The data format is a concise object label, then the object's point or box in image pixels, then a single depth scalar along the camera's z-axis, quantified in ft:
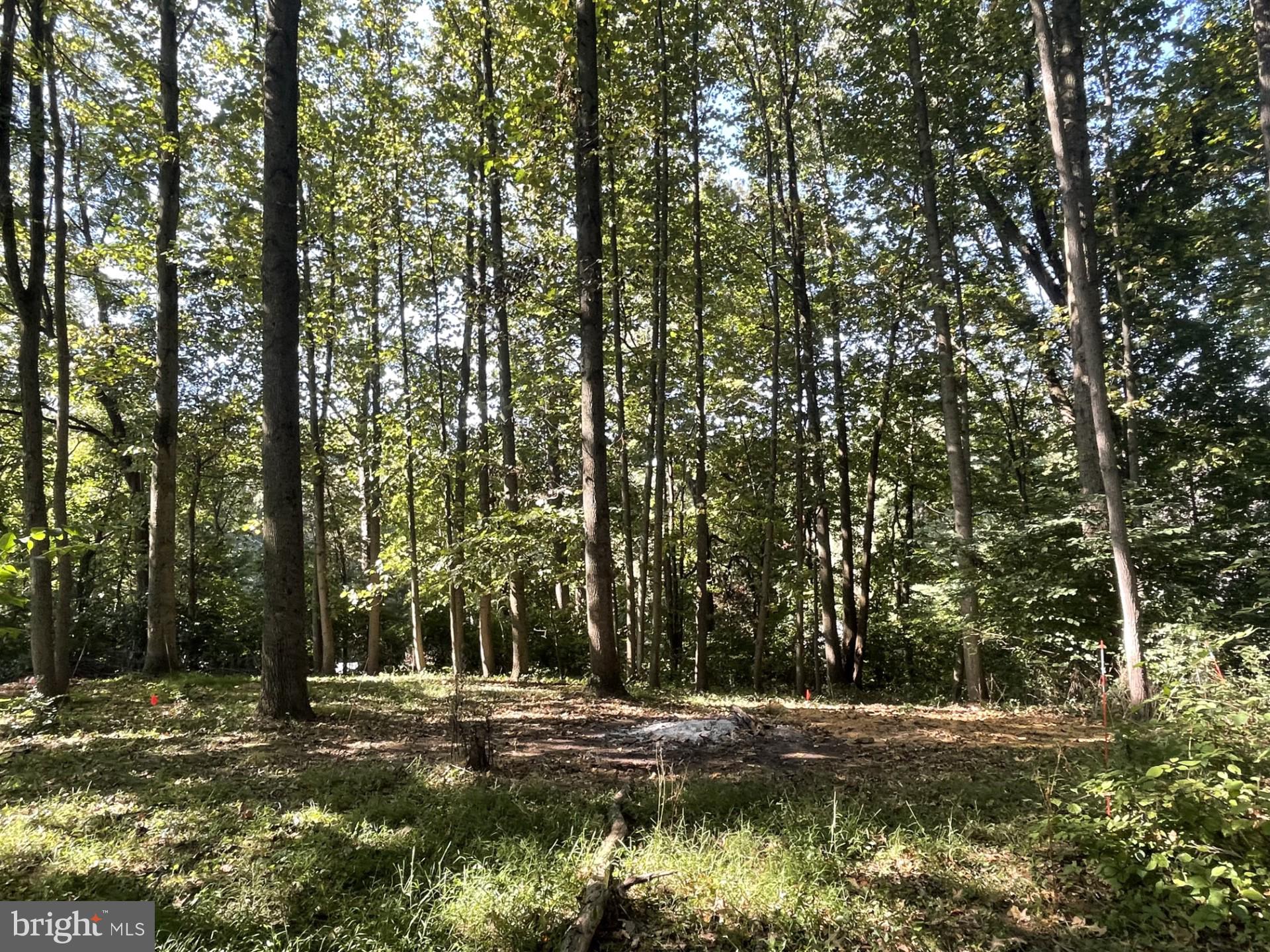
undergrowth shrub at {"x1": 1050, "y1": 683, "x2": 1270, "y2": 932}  9.89
